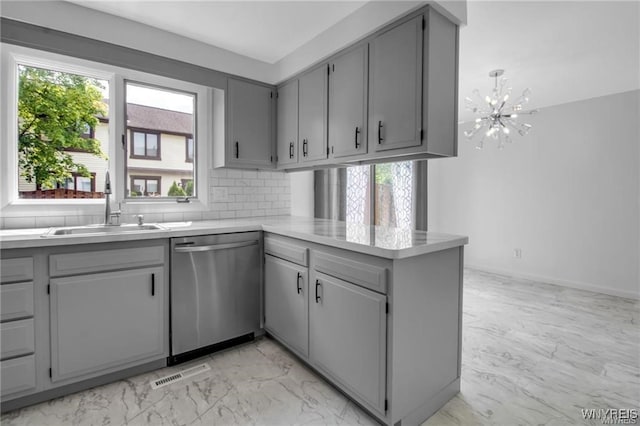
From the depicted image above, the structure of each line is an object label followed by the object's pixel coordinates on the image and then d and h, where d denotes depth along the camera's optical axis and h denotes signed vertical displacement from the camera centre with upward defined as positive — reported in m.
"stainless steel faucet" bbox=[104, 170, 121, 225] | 2.38 +0.01
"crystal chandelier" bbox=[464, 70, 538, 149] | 3.40 +1.22
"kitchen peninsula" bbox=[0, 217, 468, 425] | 1.58 -0.56
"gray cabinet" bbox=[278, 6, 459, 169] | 1.92 +0.77
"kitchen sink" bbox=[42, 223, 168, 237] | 2.16 -0.16
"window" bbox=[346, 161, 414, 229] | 4.85 +0.21
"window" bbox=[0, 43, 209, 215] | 2.25 +0.59
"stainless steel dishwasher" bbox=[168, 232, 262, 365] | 2.21 -0.62
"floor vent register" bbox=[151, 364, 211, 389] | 2.02 -1.11
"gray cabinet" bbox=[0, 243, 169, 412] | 1.73 -0.65
